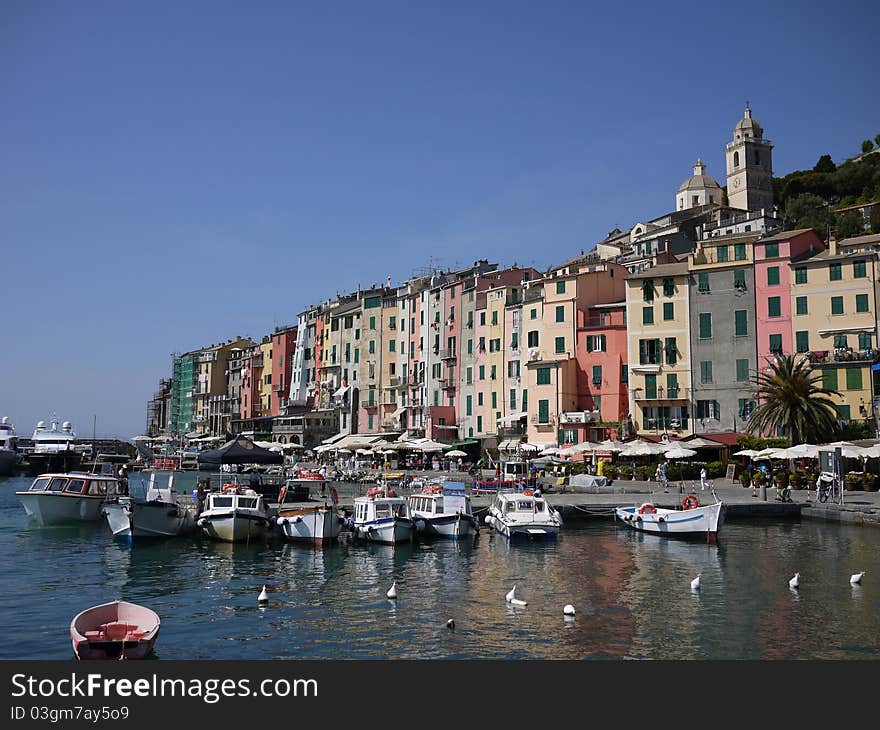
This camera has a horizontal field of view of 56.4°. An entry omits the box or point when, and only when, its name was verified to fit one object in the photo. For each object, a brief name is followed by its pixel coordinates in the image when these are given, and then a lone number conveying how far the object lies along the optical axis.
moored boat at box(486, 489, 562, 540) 35.75
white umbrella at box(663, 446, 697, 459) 50.56
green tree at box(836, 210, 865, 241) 101.02
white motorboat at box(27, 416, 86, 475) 100.38
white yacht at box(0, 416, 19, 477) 100.25
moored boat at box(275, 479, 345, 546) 34.75
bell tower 132.75
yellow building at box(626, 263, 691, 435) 63.09
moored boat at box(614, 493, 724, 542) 35.31
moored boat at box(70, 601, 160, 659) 15.61
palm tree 51.38
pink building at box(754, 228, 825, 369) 59.41
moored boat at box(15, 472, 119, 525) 41.78
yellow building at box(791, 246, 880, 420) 54.50
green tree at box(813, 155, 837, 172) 138.38
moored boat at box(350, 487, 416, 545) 34.84
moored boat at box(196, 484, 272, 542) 35.22
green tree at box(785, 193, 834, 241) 104.31
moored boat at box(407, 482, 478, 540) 36.91
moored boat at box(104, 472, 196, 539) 35.88
